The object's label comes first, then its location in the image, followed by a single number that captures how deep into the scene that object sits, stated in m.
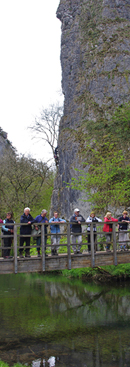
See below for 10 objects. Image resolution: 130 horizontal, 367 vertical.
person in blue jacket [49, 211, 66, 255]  12.43
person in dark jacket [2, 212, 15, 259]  11.48
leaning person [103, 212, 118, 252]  13.59
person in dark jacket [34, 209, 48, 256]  11.95
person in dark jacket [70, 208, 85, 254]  12.59
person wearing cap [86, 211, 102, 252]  13.16
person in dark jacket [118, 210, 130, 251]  13.29
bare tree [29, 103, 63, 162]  40.12
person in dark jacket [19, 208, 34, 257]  11.57
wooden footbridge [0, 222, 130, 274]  11.50
